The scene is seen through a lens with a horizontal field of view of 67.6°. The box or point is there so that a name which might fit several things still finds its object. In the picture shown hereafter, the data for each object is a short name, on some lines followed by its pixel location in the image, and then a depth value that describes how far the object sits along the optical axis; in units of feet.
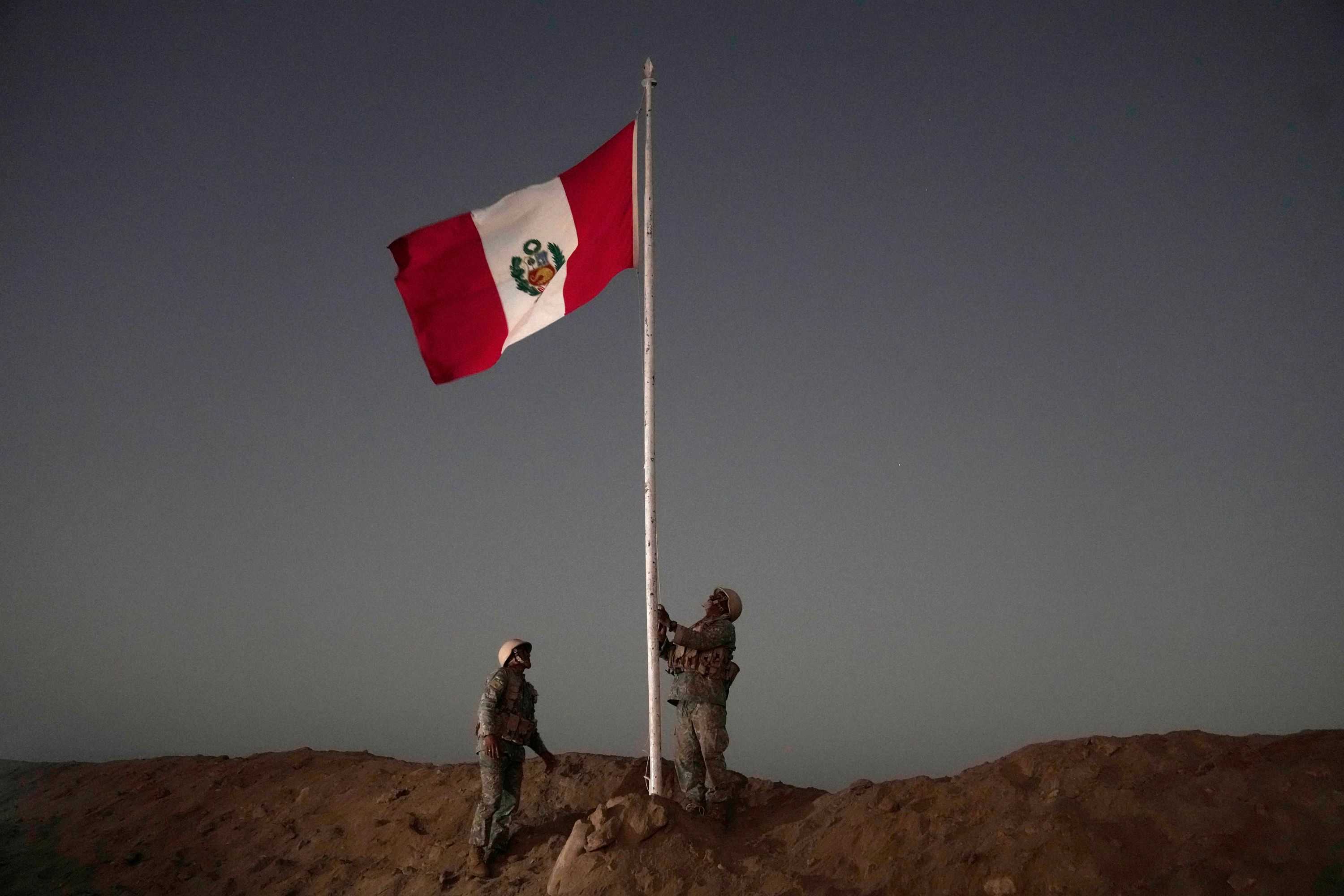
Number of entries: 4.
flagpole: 33.76
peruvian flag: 37.65
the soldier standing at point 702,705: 35.53
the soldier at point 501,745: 34.63
